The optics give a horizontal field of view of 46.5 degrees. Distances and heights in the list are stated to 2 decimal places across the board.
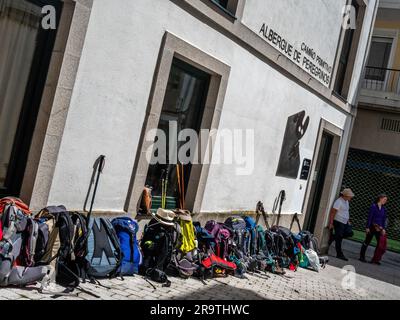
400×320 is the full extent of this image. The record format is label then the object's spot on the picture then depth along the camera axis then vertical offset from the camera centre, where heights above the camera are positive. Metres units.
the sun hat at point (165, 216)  6.19 -0.70
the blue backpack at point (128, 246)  5.57 -1.07
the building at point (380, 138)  16.69 +2.55
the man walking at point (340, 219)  12.52 -0.47
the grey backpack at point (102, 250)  5.14 -1.11
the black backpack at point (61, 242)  4.75 -1.04
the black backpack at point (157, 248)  5.92 -1.08
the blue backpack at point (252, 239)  8.17 -0.97
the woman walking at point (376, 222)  12.88 -0.32
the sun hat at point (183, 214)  6.54 -0.65
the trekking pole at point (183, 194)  7.39 -0.42
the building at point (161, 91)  4.97 +0.99
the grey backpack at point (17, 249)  4.25 -1.10
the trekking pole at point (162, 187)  6.96 -0.36
